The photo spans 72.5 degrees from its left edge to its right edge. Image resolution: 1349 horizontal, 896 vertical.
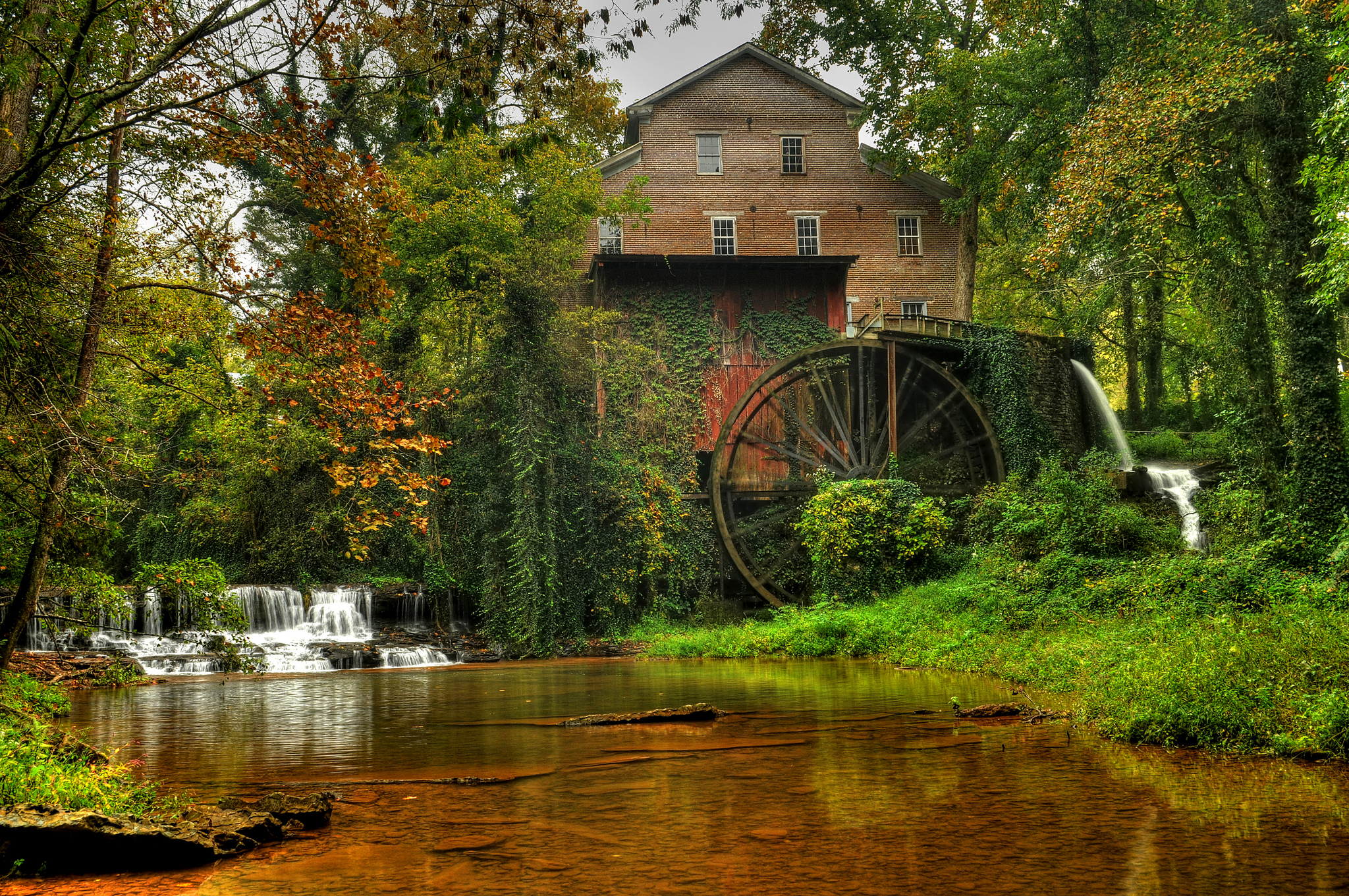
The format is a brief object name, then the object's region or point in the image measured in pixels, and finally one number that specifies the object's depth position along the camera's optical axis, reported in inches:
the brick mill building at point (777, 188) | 1120.2
